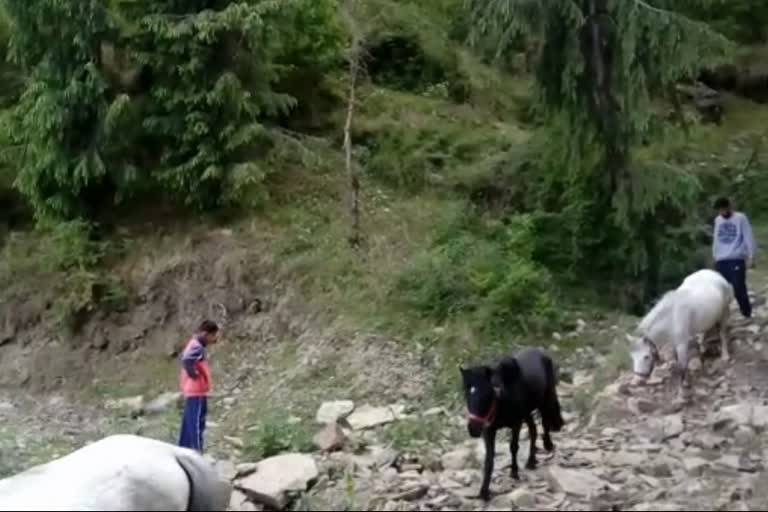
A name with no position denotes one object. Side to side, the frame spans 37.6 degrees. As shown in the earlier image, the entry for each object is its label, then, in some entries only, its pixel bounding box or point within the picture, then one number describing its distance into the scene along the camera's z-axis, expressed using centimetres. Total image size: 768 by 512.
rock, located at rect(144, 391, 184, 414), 1355
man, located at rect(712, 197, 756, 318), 1188
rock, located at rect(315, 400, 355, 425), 1161
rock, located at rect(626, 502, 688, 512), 739
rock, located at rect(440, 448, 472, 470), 898
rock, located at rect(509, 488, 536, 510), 763
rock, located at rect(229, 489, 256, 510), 829
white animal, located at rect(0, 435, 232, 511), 766
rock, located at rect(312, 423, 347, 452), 988
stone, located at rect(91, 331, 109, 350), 1512
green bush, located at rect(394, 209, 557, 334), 1306
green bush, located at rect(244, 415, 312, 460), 1036
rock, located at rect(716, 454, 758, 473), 878
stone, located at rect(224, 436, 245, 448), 1157
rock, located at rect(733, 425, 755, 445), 947
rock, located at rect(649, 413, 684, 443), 956
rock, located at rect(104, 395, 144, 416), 1363
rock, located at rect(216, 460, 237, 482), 911
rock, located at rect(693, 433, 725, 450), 930
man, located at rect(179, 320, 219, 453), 1009
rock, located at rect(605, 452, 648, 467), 867
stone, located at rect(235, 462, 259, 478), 905
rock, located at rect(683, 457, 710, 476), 852
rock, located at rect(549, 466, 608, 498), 787
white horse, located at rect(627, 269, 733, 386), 1051
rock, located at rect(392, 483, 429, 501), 795
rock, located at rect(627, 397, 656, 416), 1031
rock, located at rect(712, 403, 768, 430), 979
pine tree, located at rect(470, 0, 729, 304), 1274
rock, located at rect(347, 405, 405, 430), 1109
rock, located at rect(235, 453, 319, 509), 832
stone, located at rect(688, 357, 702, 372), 1116
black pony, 783
